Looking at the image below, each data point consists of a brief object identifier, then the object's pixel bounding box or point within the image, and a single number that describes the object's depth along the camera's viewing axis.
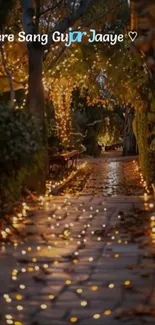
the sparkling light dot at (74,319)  4.41
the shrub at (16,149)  7.27
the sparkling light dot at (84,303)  4.74
